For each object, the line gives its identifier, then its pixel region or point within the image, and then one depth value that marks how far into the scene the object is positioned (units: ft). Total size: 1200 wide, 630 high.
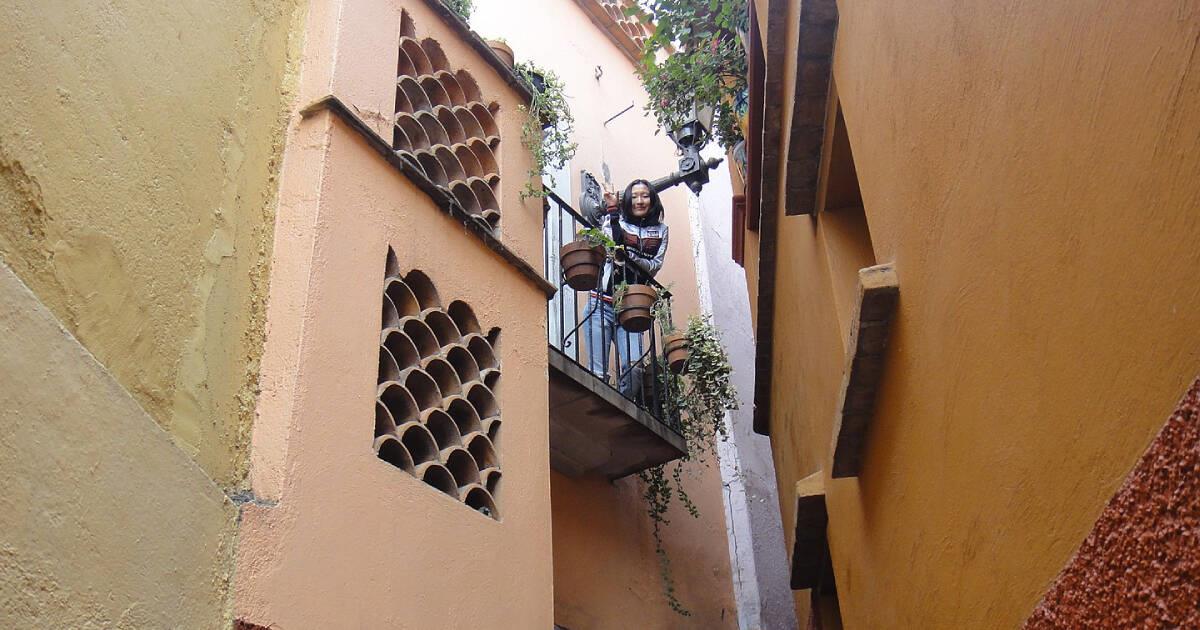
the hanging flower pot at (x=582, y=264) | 24.71
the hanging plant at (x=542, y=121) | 22.17
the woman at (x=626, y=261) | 27.70
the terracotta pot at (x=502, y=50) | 23.04
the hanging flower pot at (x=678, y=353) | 28.40
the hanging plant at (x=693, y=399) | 28.25
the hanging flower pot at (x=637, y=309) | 26.66
